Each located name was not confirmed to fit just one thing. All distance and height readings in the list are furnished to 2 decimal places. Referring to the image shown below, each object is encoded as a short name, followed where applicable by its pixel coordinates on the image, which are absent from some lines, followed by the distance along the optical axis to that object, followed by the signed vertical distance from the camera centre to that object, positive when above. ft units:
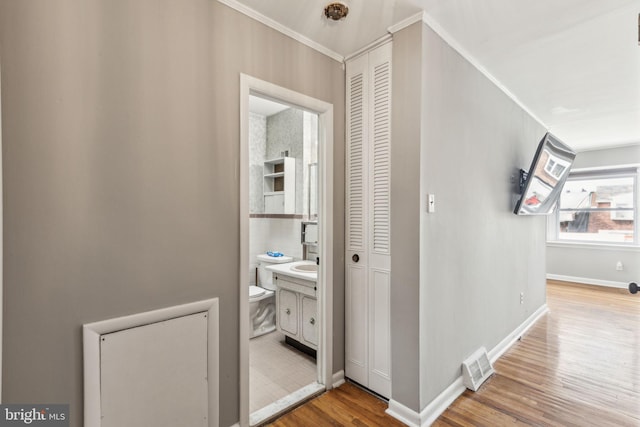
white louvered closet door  6.71 -0.25
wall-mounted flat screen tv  9.24 +1.14
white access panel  4.25 -2.50
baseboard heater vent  7.31 -4.00
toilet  10.60 -3.30
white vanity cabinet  8.55 -2.93
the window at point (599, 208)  16.94 +0.20
